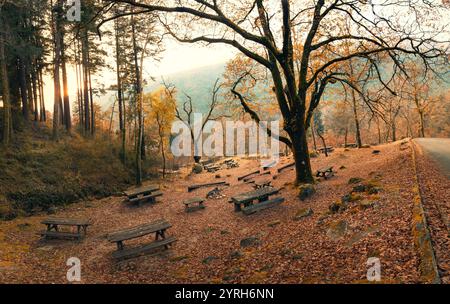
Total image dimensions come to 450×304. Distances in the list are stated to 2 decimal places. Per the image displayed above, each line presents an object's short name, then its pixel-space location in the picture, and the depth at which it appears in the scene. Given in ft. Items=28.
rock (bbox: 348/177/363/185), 41.18
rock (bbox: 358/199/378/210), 28.27
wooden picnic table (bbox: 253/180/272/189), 54.49
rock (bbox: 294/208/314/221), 33.06
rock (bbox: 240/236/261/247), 29.24
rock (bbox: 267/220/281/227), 33.70
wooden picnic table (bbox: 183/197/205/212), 49.38
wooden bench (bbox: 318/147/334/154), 98.23
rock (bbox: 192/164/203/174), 103.71
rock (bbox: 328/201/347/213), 30.49
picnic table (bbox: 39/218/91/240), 38.29
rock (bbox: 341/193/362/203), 31.40
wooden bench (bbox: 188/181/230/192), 68.48
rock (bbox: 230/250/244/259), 27.00
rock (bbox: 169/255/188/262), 29.50
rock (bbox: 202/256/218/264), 27.49
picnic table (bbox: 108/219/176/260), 30.91
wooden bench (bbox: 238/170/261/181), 74.77
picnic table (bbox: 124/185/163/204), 56.39
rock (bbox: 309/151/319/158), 85.18
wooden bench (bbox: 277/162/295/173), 73.63
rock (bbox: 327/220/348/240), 24.70
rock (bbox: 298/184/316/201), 40.45
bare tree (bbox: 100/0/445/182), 36.91
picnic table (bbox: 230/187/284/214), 41.16
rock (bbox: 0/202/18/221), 44.24
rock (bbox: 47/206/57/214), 50.68
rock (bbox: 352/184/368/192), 34.37
